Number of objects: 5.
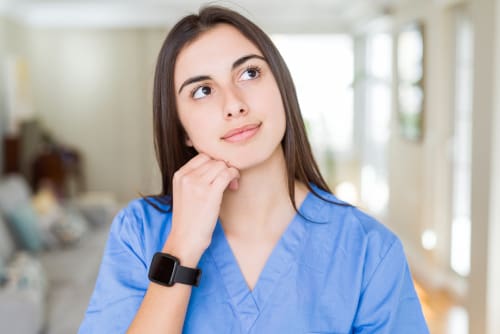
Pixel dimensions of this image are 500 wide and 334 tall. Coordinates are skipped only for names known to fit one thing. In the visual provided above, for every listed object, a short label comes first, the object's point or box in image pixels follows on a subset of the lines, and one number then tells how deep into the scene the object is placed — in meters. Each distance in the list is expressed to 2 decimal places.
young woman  1.01
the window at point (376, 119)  6.65
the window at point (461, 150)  4.29
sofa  2.87
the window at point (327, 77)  8.13
